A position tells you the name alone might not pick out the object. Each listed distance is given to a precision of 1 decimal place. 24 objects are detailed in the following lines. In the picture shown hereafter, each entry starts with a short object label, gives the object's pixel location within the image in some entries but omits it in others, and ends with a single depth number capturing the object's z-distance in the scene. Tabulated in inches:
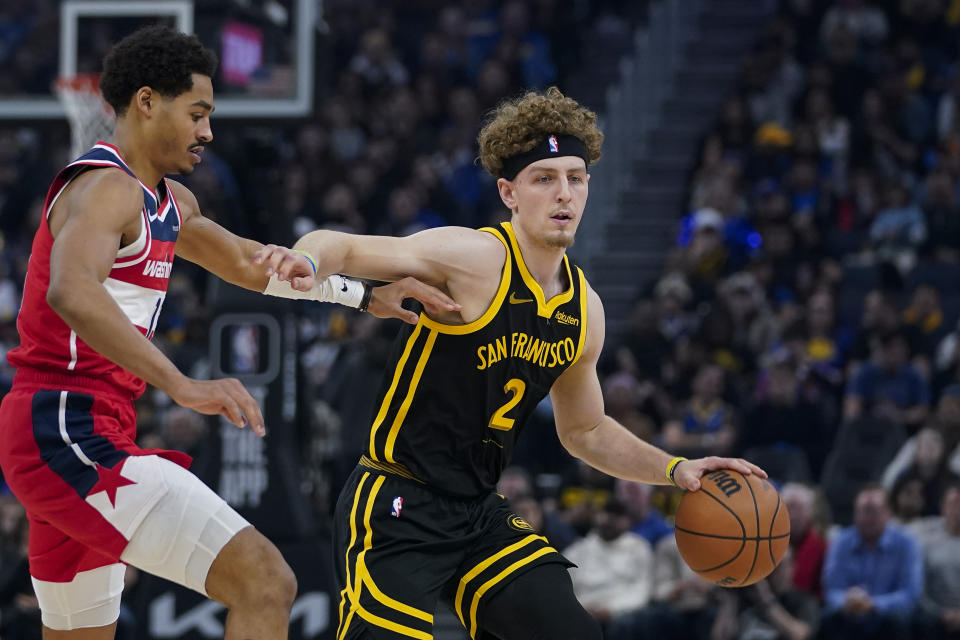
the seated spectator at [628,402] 822.9
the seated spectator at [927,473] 717.9
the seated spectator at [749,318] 927.0
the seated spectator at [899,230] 947.3
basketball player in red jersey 301.3
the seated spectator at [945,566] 660.1
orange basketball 372.5
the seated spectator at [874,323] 855.1
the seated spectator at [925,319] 853.2
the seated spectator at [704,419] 831.7
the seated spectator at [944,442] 730.2
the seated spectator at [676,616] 667.4
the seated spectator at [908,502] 707.4
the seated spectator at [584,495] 770.8
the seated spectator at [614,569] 701.9
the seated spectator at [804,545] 688.4
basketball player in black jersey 345.4
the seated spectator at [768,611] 649.6
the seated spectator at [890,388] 818.2
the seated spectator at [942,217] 926.4
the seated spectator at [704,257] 1003.9
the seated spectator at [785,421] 826.8
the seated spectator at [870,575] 643.5
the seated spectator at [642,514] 731.4
